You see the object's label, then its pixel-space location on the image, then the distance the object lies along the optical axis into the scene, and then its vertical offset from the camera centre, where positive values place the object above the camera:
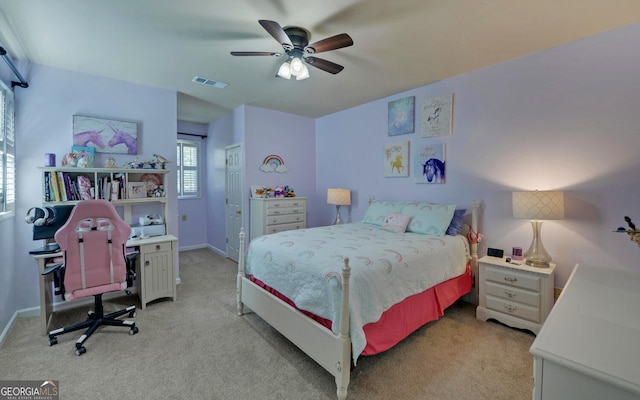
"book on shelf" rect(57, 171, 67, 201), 2.82 +0.03
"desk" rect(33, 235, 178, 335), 2.96 -0.90
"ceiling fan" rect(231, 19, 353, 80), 1.98 +1.14
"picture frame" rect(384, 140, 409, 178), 3.82 +0.45
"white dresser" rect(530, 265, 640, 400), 0.80 -0.54
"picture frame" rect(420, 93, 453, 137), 3.37 +0.96
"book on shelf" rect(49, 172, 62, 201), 2.78 +0.02
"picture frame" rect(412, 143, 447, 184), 3.45 +0.36
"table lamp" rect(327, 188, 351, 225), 4.42 -0.13
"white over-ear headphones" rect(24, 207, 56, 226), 2.45 -0.26
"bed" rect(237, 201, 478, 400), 1.75 -0.73
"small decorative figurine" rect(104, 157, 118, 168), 3.11 +0.30
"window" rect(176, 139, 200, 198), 5.63 +0.44
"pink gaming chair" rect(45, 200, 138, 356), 2.19 -0.58
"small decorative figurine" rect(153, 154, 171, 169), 3.40 +0.36
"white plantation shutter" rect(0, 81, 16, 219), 2.47 +0.32
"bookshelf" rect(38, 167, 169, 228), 2.79 +0.03
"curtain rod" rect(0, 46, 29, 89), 2.20 +1.10
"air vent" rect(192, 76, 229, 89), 3.33 +1.37
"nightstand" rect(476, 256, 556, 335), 2.42 -0.98
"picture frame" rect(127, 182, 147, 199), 3.25 -0.02
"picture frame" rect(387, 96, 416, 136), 3.73 +1.06
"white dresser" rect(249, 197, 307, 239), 4.27 -0.42
